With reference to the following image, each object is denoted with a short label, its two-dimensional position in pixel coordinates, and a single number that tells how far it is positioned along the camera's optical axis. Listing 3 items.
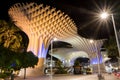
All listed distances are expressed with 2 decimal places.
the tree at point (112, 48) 16.44
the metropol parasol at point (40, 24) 19.80
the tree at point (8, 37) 17.49
